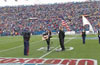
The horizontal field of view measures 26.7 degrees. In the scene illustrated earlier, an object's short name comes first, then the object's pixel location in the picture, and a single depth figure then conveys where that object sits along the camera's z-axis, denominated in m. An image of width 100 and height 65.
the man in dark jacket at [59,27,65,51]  15.23
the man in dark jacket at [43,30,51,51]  14.88
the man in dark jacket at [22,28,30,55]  13.25
